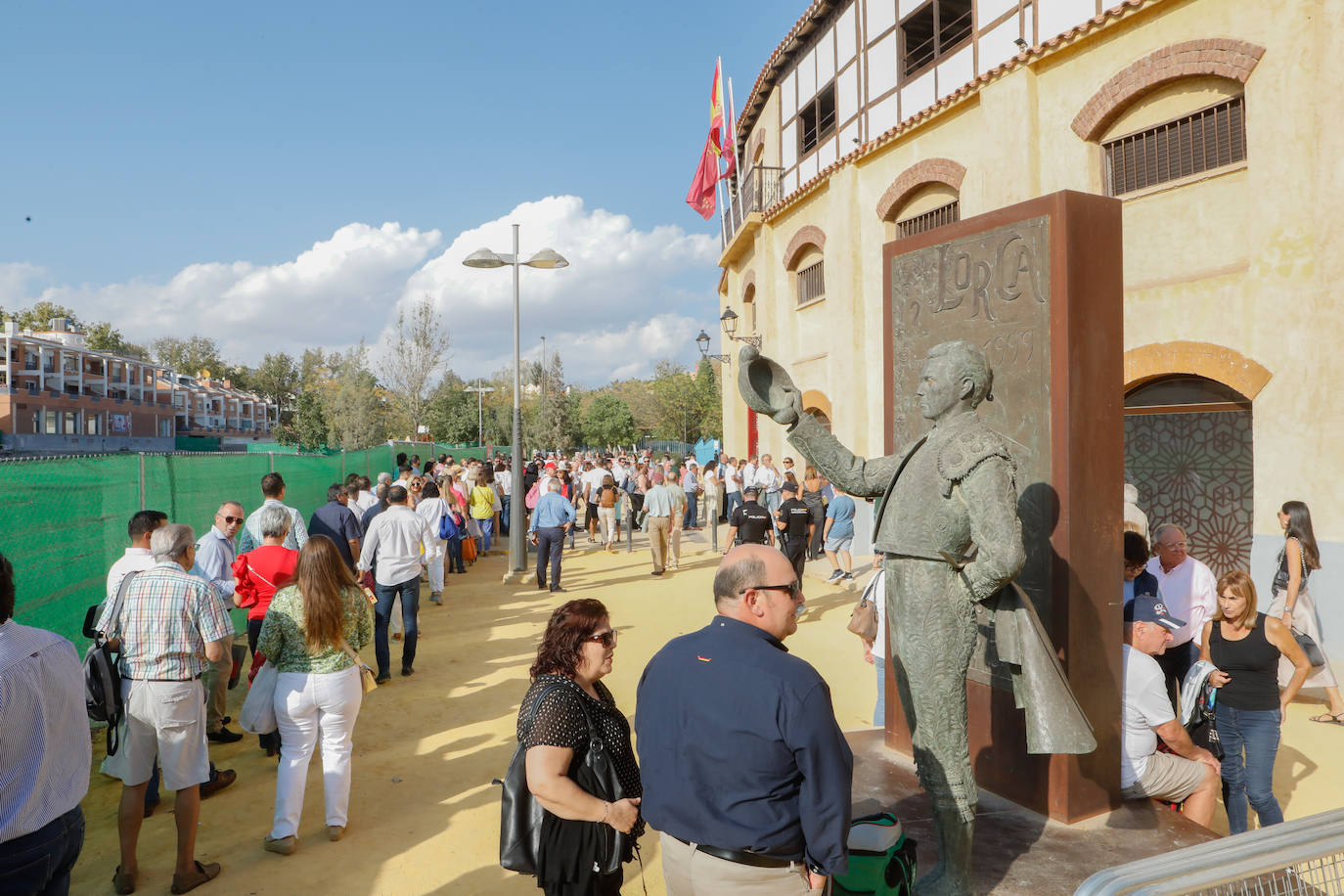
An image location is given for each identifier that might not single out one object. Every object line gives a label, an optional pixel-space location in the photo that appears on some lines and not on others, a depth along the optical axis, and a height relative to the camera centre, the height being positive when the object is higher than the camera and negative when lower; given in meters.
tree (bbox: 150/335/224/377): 90.06 +10.87
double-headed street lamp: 13.86 -0.07
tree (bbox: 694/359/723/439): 55.69 +2.48
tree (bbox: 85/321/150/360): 73.25 +10.41
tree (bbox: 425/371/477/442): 47.38 +2.01
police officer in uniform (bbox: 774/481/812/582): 11.81 -1.24
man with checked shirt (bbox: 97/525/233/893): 4.28 -1.25
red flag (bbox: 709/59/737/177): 23.00 +8.89
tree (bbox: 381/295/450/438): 29.06 +2.92
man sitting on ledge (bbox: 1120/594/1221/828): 4.26 -1.63
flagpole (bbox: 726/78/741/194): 22.05 +8.73
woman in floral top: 4.71 -1.29
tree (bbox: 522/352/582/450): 56.00 +1.75
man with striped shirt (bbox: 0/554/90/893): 2.61 -1.01
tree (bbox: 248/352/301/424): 89.38 +7.73
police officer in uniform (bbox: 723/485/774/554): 11.35 -1.11
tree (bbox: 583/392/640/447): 62.94 +1.57
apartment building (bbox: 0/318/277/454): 57.72 +4.80
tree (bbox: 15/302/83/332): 68.69 +11.69
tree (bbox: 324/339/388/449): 31.89 +1.63
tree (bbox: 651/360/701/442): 56.50 +2.53
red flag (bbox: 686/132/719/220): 23.33 +7.41
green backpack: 2.90 -1.51
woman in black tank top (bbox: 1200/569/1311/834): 4.62 -1.50
